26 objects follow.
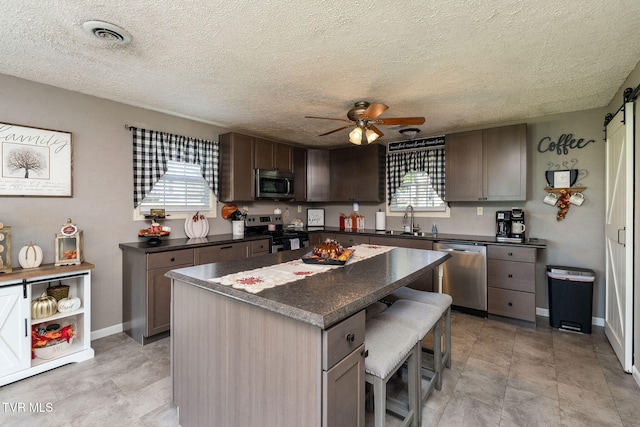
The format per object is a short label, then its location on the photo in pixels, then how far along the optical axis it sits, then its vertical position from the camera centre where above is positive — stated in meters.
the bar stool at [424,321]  1.78 -0.67
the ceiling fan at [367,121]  2.50 +0.81
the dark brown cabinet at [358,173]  4.63 +0.65
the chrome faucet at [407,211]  4.36 +0.00
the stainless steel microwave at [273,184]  4.15 +0.43
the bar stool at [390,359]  1.38 -0.71
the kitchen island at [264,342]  1.10 -0.57
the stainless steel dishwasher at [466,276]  3.41 -0.75
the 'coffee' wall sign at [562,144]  3.32 +0.80
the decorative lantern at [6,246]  2.26 -0.25
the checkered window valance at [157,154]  3.19 +0.69
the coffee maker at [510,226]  3.47 -0.15
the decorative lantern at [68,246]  2.54 -0.29
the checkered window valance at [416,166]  4.19 +0.71
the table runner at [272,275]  1.43 -0.34
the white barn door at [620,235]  2.27 -0.19
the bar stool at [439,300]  2.17 -0.65
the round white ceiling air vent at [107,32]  1.75 +1.12
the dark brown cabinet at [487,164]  3.46 +0.60
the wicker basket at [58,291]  2.51 -0.67
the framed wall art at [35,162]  2.43 +0.45
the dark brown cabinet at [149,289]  2.73 -0.72
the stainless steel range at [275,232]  4.13 -0.28
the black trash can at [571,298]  3.00 -0.88
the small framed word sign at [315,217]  5.45 -0.08
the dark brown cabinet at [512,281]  3.18 -0.76
